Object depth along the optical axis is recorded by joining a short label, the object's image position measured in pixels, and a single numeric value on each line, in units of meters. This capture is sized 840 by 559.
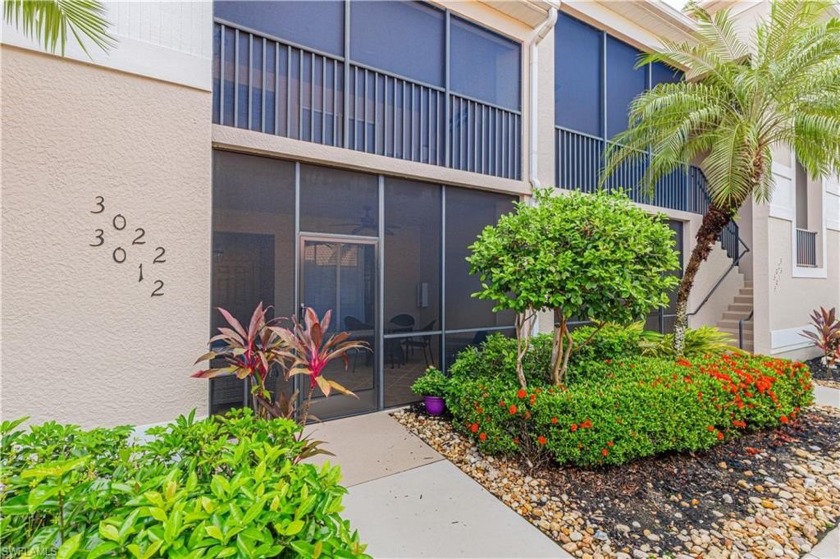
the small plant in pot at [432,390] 5.30
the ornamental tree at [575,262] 3.98
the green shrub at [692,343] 6.08
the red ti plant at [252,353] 3.15
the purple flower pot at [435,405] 5.32
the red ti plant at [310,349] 3.13
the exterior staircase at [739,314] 9.24
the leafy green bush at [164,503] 1.30
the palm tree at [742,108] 5.42
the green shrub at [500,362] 4.88
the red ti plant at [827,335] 8.05
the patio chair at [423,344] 5.69
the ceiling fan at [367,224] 5.32
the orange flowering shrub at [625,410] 3.60
